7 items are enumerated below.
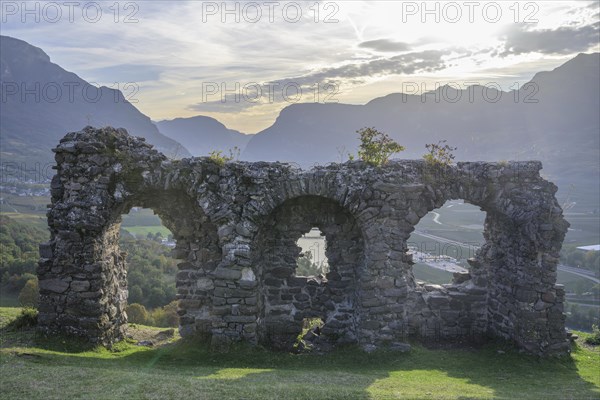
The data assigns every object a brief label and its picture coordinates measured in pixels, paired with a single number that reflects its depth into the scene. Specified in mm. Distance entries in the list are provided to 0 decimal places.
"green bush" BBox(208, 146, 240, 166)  13852
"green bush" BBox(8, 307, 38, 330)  13417
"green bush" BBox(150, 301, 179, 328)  22891
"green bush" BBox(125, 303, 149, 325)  22797
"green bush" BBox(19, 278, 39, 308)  20342
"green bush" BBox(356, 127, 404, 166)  14188
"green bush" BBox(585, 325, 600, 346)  16109
